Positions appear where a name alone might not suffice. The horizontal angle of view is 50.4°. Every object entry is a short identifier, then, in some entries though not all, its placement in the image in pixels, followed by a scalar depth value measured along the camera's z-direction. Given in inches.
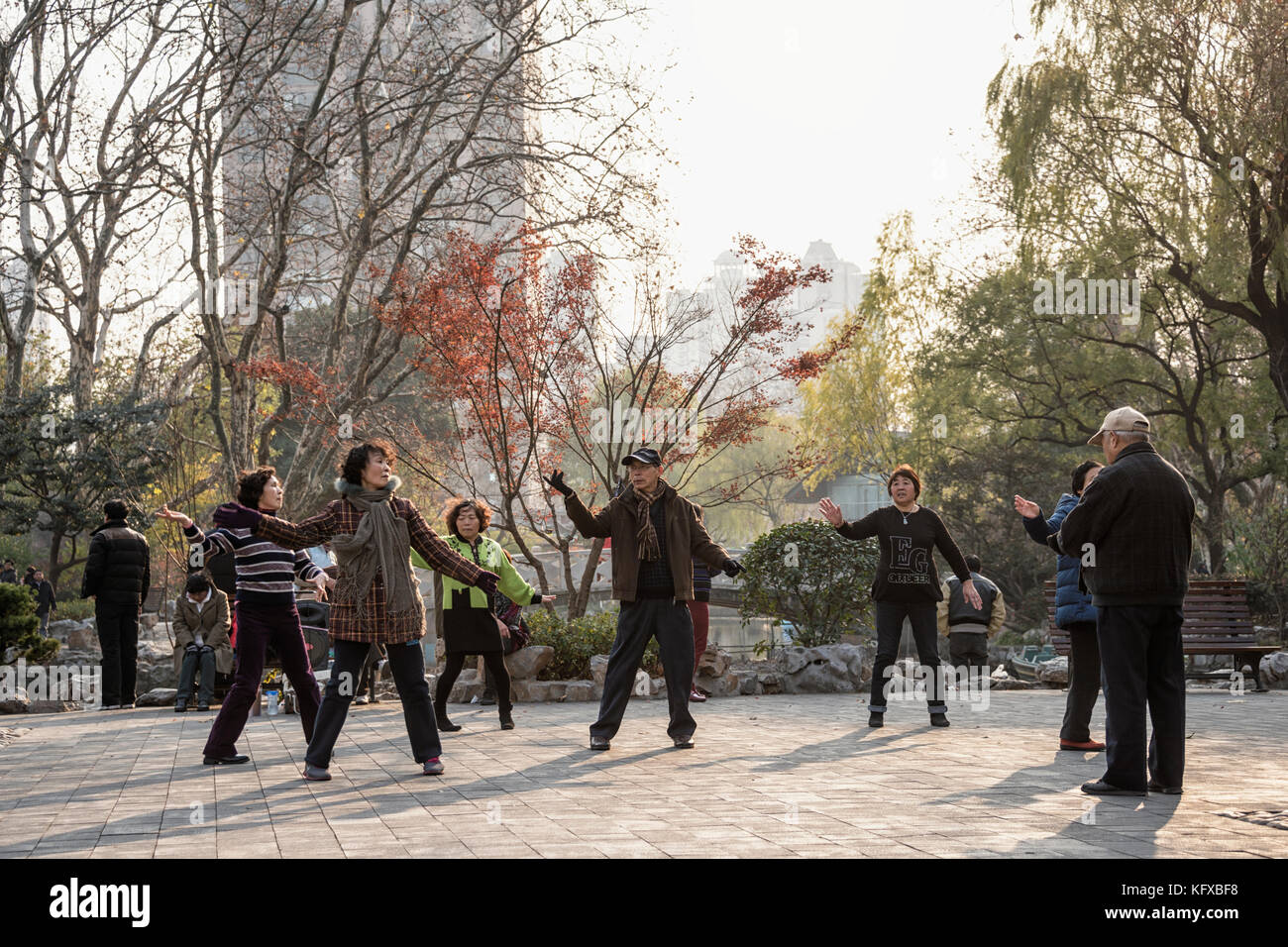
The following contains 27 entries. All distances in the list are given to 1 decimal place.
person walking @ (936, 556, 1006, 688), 632.4
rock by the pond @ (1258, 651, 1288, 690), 597.0
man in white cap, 266.4
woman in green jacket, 427.8
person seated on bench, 544.1
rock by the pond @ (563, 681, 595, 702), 547.5
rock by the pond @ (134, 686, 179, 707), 576.7
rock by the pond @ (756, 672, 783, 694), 580.7
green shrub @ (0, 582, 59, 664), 635.5
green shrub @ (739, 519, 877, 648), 603.8
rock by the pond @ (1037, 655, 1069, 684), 669.9
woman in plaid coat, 300.4
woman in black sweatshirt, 416.5
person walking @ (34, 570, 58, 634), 1066.1
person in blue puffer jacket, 355.9
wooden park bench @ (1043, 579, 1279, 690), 561.9
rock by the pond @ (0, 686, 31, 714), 569.0
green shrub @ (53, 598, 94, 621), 1333.7
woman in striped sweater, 321.7
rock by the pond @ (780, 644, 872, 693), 582.9
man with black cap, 364.2
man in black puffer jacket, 561.0
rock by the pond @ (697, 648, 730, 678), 565.6
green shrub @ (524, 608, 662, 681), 563.5
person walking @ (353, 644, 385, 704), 534.9
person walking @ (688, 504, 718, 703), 500.4
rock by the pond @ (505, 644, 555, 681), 545.3
